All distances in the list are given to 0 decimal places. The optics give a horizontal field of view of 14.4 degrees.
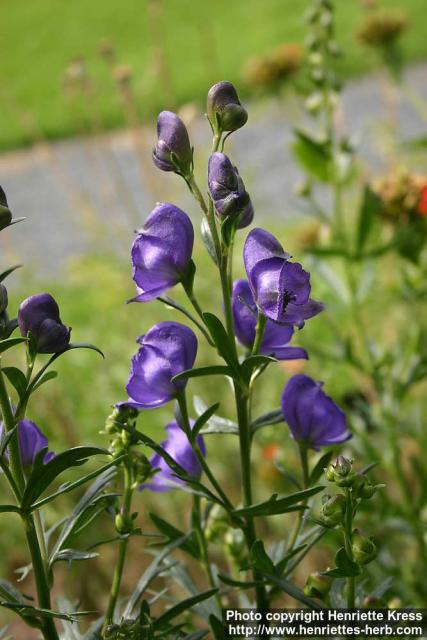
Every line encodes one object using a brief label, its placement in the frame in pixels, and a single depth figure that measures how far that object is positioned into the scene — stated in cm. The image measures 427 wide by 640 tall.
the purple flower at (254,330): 58
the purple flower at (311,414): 59
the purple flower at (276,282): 54
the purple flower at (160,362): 57
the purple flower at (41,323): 55
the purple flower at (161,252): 56
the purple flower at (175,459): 60
